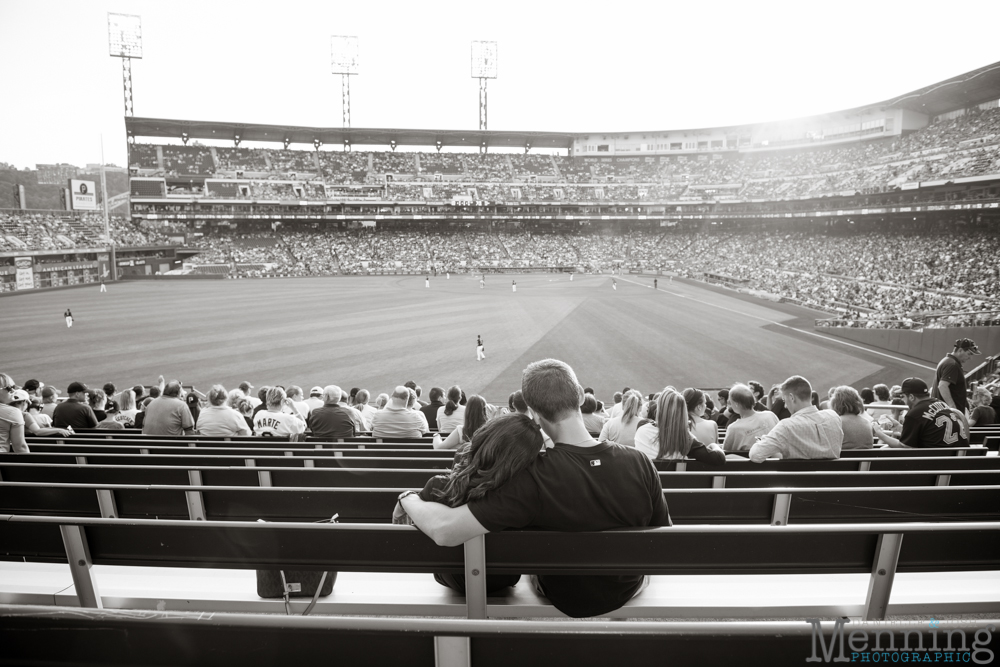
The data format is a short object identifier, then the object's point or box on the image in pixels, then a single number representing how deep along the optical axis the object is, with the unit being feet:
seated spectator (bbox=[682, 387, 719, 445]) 19.63
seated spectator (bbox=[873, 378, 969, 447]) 21.70
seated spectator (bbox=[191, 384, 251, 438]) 28.96
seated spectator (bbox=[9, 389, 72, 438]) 28.66
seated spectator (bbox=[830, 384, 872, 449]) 21.24
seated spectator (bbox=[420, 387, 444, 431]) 37.45
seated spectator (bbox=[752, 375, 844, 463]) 17.71
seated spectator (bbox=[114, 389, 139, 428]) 35.94
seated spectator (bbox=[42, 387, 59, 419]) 39.96
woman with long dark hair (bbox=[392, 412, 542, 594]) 8.07
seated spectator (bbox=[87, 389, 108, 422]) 39.07
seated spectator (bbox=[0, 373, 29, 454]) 22.75
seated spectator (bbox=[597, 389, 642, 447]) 20.29
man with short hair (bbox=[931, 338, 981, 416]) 26.30
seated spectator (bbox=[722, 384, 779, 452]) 20.93
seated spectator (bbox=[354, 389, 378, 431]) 37.11
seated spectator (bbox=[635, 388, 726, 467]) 16.67
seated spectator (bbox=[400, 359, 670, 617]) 7.89
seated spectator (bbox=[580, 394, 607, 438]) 27.32
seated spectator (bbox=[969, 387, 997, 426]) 34.32
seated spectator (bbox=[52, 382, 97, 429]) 31.04
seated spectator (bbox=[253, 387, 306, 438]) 30.32
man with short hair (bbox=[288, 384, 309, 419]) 38.17
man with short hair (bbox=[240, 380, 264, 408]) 41.46
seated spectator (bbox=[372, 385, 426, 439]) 29.43
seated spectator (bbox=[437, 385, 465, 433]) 30.89
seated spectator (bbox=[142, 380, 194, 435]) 28.68
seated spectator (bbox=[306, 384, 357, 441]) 28.42
